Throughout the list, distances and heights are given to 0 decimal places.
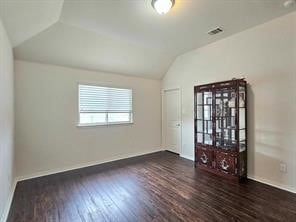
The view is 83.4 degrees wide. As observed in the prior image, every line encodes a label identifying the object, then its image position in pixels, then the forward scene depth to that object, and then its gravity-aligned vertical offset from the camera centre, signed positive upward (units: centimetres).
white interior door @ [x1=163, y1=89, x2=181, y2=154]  513 -30
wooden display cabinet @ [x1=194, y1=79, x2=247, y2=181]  328 -39
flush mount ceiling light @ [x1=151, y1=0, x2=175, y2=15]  229 +149
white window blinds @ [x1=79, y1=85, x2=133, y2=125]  428 +17
